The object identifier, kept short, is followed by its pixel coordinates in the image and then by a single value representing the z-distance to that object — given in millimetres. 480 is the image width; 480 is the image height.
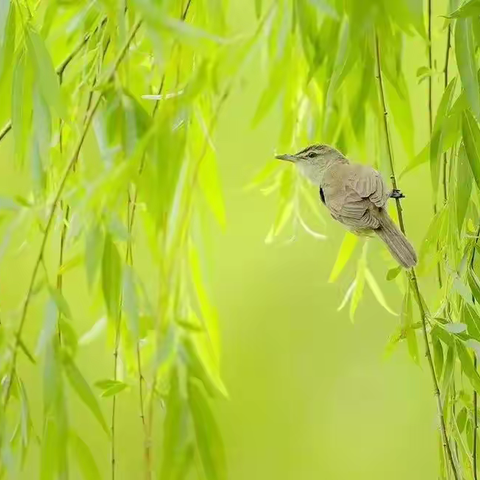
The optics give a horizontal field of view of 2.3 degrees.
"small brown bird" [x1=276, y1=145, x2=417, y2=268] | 9352
